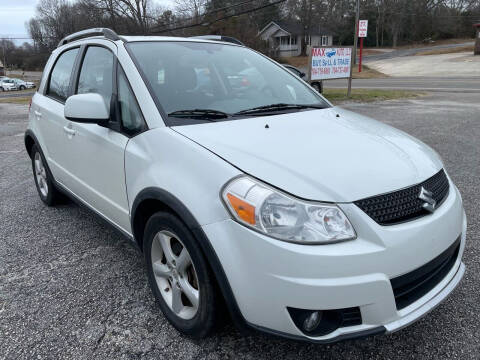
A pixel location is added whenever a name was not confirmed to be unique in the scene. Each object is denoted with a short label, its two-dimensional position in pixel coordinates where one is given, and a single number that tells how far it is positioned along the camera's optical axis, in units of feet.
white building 186.77
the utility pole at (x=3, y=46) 281.62
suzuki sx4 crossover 5.55
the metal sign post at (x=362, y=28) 74.98
